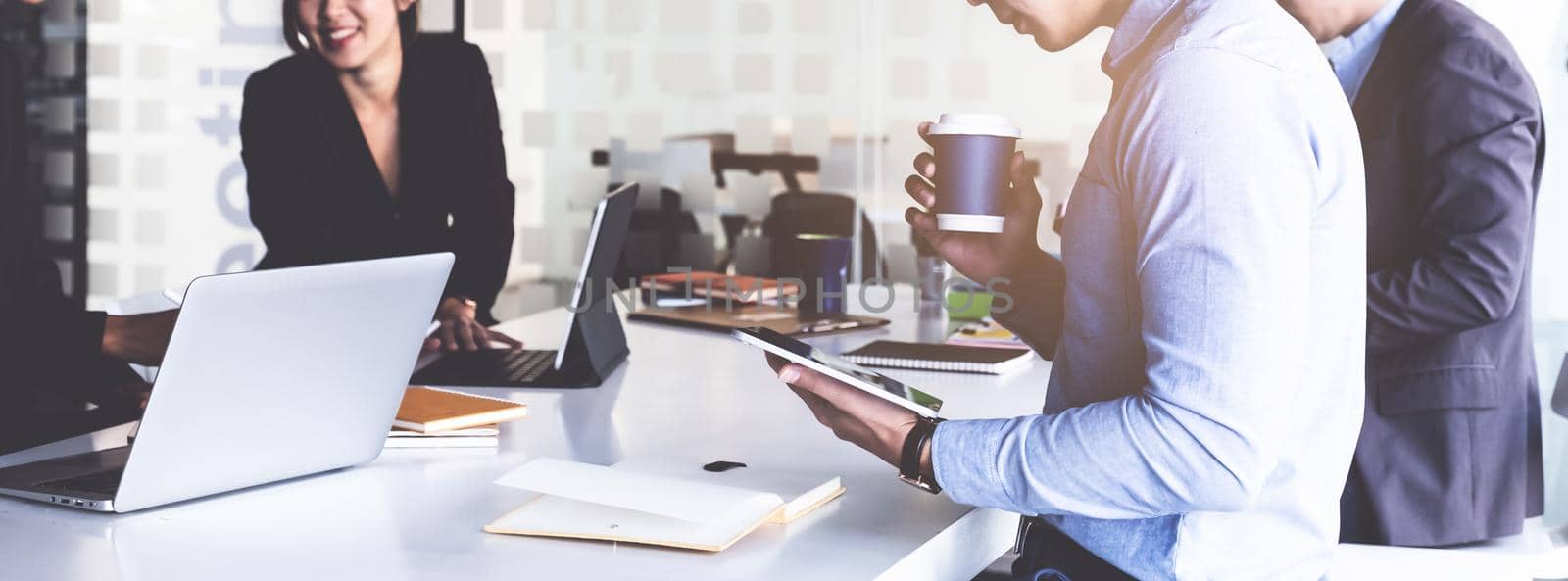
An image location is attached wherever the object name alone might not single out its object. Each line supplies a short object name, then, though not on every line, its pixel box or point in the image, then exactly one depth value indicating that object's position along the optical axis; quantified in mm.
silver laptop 1204
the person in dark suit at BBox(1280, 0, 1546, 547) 2055
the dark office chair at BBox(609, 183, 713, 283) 5281
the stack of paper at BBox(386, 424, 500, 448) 1537
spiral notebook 2186
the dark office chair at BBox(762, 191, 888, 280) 4910
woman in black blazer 3631
